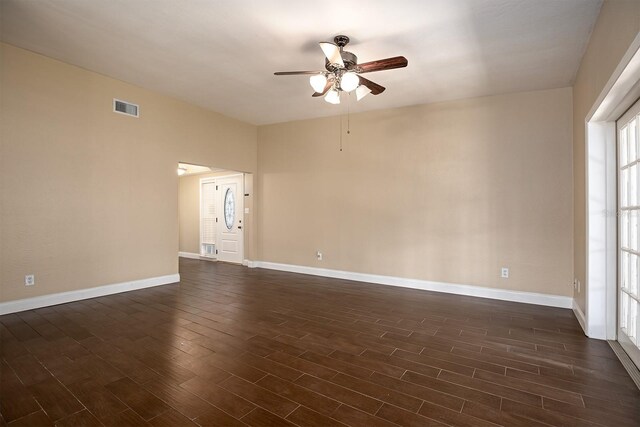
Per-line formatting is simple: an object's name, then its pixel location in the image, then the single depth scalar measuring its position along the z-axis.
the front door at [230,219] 7.21
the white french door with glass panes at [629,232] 2.50
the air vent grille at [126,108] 4.49
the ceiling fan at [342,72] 2.88
